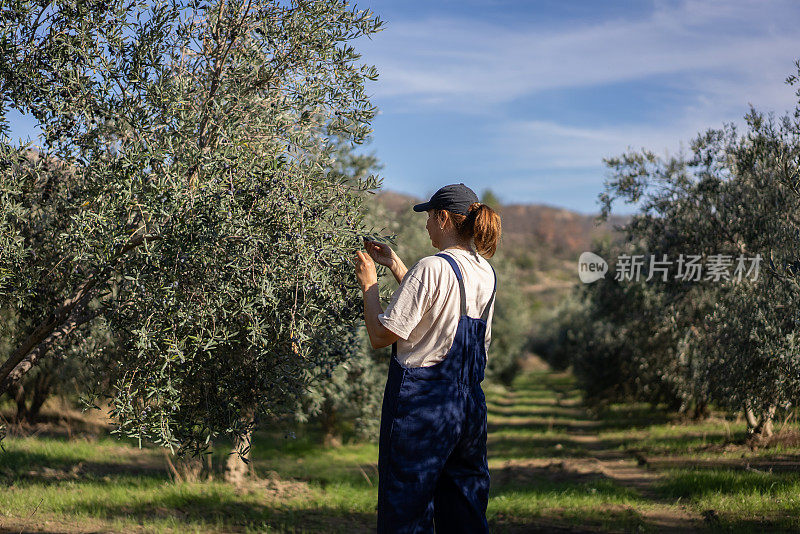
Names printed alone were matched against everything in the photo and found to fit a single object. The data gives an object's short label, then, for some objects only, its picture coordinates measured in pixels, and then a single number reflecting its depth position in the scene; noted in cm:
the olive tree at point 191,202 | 476
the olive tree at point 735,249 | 1055
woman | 385
